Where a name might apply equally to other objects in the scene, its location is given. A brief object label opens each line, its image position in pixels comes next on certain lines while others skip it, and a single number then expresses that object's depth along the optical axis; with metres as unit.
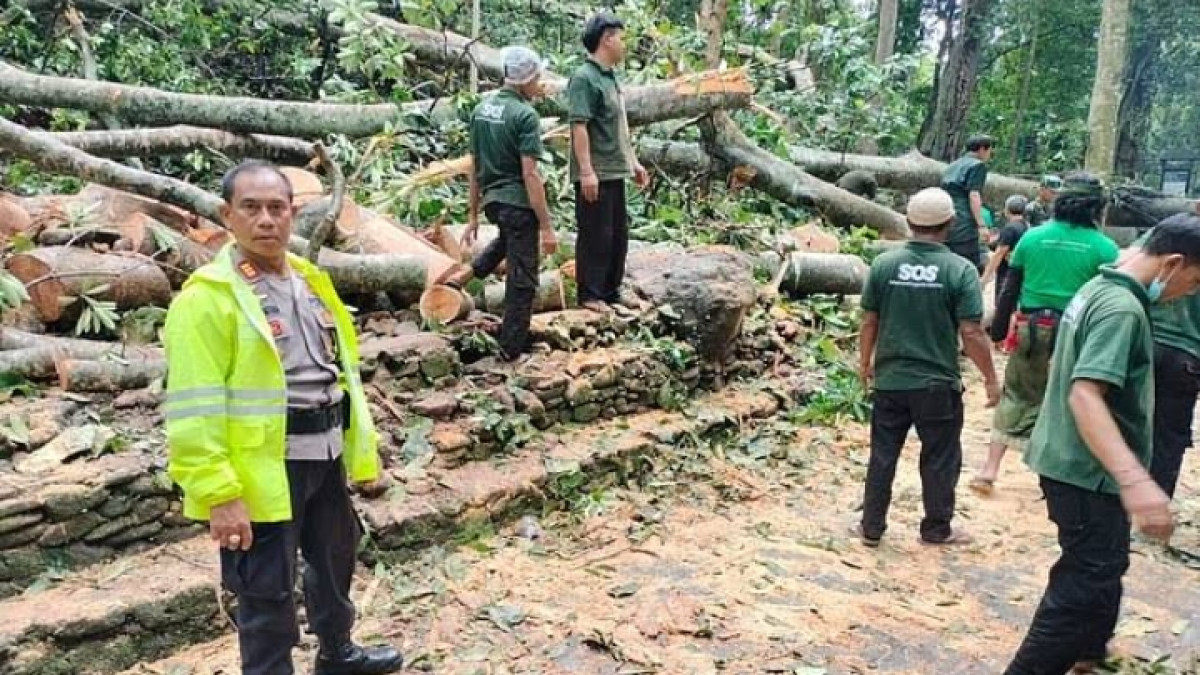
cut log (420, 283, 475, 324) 5.33
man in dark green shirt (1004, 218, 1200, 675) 2.63
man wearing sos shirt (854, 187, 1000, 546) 4.21
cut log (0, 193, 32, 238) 4.97
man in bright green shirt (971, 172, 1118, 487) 4.64
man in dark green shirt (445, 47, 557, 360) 4.87
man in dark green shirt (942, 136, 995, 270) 7.79
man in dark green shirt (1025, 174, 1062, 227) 8.52
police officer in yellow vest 2.38
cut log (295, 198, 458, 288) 5.57
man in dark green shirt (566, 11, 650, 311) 5.37
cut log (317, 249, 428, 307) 5.28
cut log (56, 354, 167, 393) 4.04
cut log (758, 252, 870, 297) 8.06
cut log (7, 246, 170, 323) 4.48
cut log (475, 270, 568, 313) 5.71
